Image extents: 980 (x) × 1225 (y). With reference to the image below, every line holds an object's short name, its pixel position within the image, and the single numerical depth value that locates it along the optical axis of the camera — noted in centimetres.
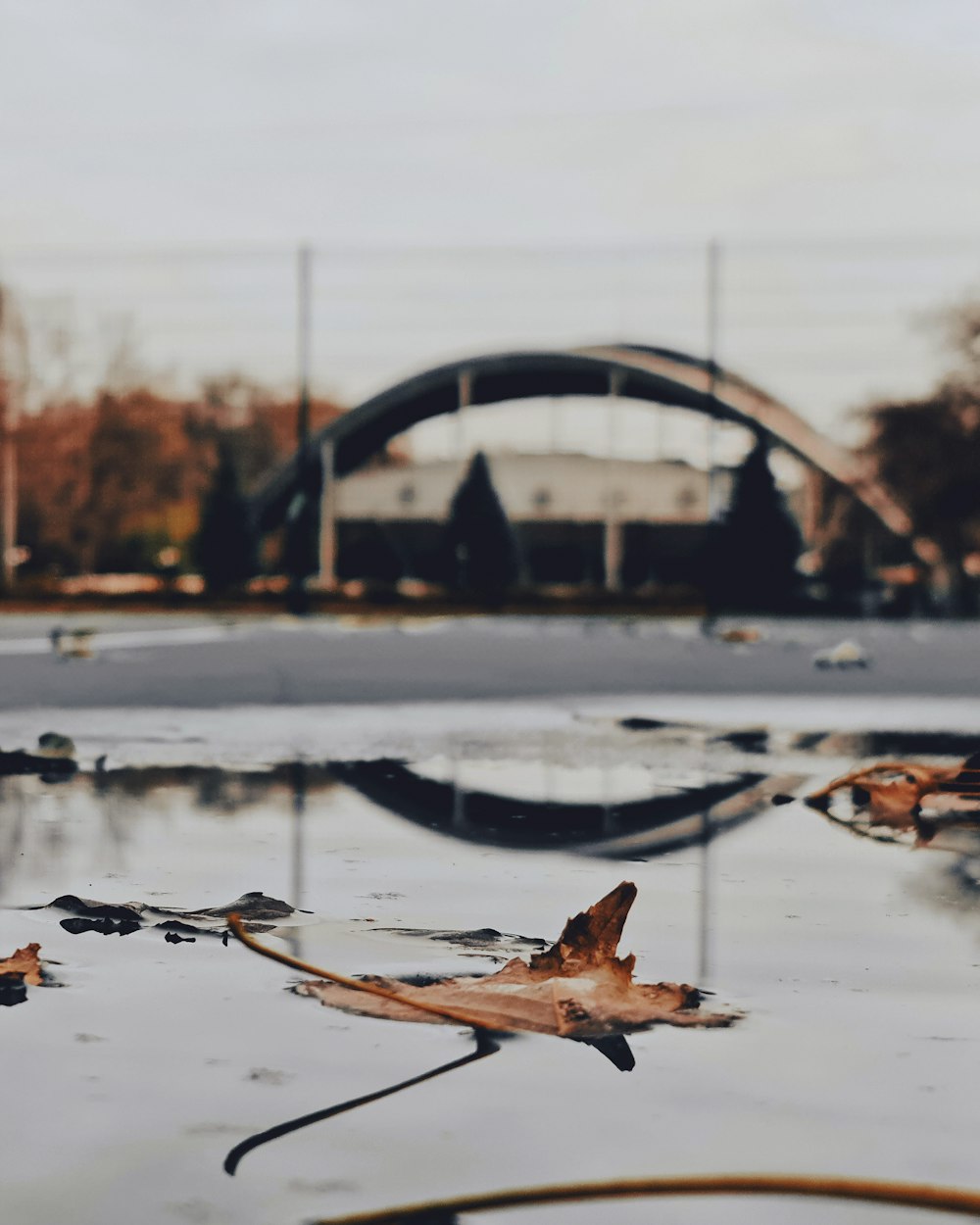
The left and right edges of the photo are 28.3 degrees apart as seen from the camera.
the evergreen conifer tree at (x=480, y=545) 6431
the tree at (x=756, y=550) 6203
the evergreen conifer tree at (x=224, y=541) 6788
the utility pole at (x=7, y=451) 7350
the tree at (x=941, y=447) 6744
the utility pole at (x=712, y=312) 4875
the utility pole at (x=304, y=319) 4831
